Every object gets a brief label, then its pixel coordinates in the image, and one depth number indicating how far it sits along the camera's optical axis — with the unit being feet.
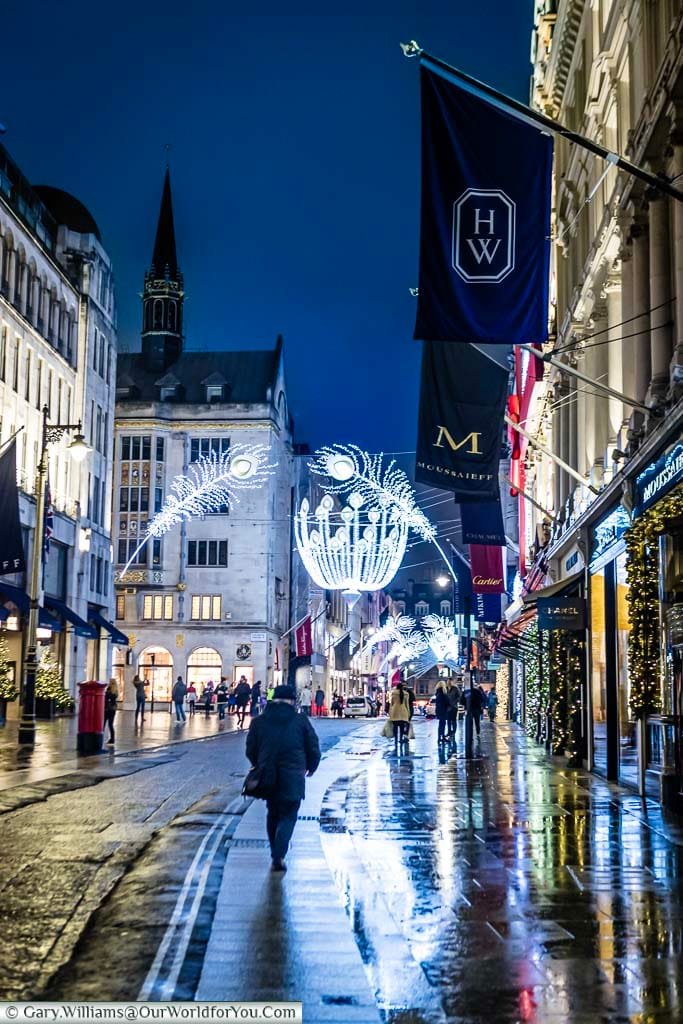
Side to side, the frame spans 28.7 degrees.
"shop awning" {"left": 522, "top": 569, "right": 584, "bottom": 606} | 97.79
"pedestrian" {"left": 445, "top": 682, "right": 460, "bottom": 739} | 112.27
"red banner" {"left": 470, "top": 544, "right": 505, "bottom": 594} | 148.15
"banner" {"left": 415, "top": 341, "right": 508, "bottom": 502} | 84.53
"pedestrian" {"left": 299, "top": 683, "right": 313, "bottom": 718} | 184.87
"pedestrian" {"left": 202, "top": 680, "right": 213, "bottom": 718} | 230.68
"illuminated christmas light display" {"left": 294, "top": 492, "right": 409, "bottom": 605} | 181.16
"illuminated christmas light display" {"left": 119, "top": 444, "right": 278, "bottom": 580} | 293.23
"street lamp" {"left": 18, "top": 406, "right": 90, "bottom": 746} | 106.52
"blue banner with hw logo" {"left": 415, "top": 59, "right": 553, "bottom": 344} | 44.88
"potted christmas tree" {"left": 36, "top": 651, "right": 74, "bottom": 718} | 170.17
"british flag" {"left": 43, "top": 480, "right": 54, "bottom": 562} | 130.09
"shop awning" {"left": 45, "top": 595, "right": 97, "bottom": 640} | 187.11
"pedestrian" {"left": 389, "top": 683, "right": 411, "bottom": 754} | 107.86
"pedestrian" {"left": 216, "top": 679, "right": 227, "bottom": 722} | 215.55
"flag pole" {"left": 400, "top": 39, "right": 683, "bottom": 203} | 39.81
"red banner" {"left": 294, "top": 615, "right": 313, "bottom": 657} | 232.73
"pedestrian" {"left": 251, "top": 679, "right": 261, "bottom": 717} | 200.23
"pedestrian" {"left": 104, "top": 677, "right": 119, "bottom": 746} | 117.13
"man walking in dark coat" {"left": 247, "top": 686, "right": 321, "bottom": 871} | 39.78
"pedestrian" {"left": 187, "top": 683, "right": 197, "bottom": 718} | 246.88
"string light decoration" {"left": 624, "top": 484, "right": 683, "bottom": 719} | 67.36
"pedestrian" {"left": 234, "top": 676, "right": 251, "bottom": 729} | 181.14
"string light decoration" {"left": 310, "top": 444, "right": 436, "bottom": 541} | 142.82
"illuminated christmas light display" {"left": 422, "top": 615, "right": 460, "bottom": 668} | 358.43
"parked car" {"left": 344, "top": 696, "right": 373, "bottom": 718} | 273.95
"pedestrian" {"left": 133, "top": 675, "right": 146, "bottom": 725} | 174.09
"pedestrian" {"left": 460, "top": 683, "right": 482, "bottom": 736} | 107.92
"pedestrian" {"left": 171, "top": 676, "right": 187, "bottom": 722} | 177.17
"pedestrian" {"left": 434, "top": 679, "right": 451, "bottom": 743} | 105.40
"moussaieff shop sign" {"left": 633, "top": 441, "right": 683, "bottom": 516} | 59.52
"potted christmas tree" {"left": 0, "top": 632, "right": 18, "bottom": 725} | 143.43
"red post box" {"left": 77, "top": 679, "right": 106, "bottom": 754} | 97.66
